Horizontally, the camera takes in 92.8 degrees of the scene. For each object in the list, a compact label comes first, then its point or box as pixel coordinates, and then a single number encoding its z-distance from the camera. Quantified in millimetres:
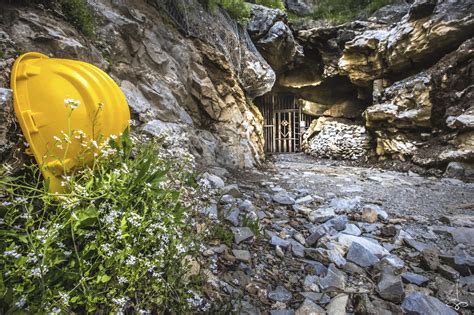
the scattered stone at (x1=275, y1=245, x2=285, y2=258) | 1962
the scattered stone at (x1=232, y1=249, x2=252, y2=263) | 1793
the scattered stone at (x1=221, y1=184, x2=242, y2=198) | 2890
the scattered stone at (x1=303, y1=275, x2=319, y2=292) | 1617
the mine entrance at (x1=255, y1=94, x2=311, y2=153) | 13203
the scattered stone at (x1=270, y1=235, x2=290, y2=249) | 2084
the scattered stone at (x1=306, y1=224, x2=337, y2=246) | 2197
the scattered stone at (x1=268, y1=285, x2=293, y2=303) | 1522
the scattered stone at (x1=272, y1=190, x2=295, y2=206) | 3166
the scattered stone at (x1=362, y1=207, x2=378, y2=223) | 2722
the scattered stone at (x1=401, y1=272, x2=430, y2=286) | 1657
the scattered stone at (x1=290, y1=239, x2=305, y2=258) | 1999
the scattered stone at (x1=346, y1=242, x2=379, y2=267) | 1891
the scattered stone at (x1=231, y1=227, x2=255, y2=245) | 2013
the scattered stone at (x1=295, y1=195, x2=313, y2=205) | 3262
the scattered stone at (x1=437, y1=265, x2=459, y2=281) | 1705
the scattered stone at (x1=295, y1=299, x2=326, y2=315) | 1381
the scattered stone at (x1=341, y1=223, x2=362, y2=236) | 2394
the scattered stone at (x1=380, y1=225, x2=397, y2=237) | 2404
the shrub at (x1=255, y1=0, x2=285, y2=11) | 9180
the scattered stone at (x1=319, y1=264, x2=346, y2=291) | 1622
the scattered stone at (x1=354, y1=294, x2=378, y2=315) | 1361
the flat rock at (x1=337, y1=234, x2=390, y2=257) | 2016
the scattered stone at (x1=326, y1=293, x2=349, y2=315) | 1401
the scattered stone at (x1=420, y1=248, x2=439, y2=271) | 1817
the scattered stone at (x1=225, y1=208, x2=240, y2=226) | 2253
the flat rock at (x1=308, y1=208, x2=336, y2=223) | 2664
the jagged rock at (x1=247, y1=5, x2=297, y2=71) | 8438
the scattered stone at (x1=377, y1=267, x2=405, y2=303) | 1486
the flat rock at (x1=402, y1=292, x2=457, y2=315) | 1364
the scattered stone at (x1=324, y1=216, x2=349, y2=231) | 2487
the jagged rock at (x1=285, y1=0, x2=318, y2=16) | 11994
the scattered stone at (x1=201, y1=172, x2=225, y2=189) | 3075
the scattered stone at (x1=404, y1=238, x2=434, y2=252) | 2094
